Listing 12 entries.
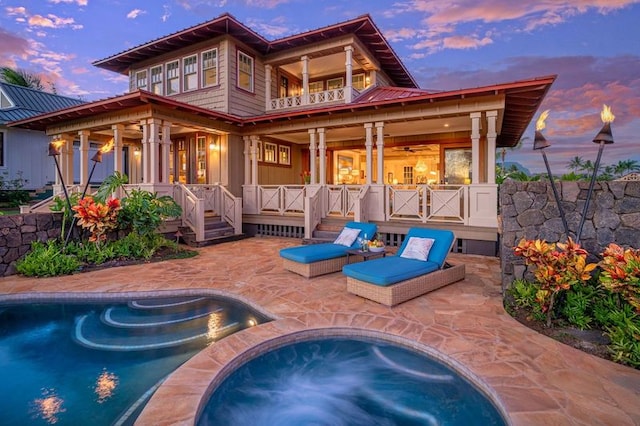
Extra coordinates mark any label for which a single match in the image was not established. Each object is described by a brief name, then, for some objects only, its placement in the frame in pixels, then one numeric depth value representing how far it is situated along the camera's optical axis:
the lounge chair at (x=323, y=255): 6.35
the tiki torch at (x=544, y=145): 4.54
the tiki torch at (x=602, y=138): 4.33
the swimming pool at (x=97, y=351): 2.96
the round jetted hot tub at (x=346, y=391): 2.83
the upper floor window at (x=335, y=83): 14.22
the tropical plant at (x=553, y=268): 3.92
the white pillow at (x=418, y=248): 5.84
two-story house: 9.11
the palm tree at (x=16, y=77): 21.78
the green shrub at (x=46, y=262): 6.62
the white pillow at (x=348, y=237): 7.09
